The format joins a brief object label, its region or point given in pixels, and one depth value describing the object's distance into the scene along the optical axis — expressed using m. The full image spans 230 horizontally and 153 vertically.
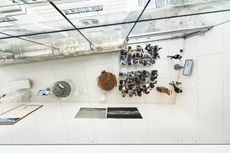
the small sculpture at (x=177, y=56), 3.77
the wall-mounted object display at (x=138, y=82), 3.86
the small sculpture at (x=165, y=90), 3.76
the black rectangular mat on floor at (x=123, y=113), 2.75
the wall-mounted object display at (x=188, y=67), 3.37
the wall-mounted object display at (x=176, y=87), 3.65
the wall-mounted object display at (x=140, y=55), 3.84
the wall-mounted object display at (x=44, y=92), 4.00
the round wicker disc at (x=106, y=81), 3.87
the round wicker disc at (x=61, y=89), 3.44
